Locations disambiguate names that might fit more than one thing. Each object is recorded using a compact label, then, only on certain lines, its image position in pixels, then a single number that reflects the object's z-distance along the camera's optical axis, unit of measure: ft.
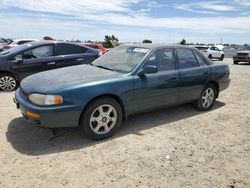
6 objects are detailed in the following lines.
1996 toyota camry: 9.75
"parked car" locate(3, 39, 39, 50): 39.63
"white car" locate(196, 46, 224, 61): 63.71
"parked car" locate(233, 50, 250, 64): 52.14
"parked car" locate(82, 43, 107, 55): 31.04
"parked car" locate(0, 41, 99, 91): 19.02
